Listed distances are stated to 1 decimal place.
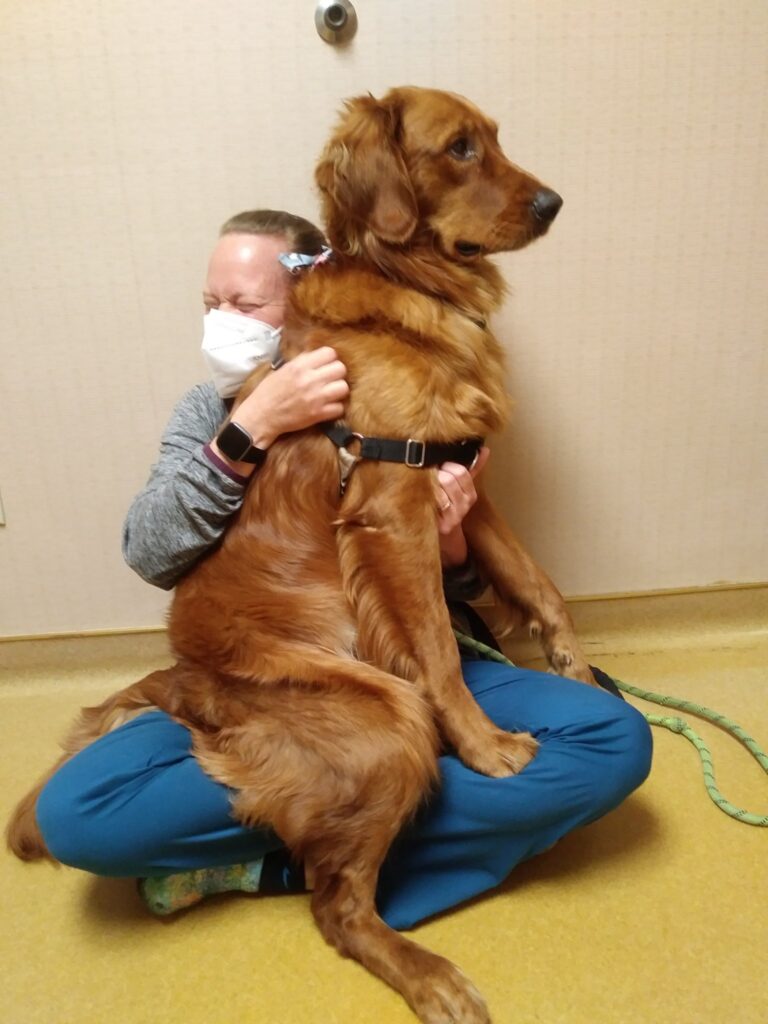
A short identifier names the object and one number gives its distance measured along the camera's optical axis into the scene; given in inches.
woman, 50.4
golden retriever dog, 49.1
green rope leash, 60.7
